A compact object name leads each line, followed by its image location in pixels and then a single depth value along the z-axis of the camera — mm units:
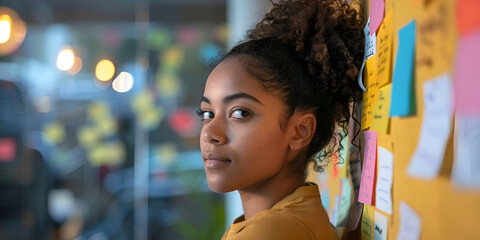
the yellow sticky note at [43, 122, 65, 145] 3795
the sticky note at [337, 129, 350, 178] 1127
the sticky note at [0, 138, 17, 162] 3734
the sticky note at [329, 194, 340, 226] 1293
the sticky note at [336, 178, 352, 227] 1132
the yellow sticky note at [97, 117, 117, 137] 3803
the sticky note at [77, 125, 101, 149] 3811
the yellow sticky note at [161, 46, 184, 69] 3820
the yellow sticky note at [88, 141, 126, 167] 3795
